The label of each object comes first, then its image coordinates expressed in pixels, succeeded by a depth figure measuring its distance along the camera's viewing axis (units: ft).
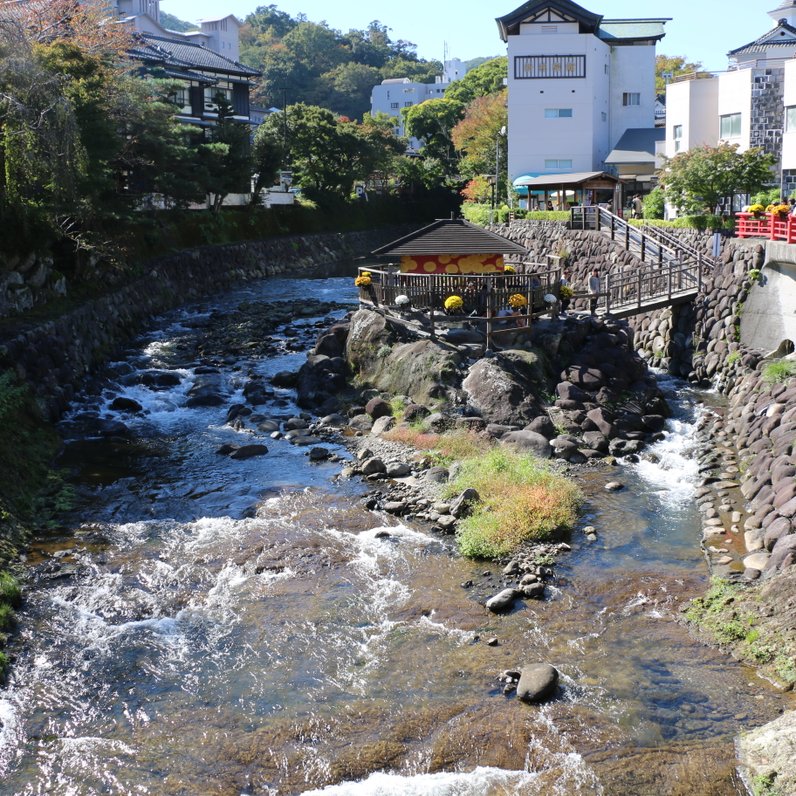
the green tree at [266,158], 180.86
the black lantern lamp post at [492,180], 222.38
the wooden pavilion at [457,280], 83.71
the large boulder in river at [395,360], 77.20
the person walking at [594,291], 89.64
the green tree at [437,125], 280.51
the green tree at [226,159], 158.30
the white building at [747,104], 124.06
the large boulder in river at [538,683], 38.65
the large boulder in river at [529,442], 66.95
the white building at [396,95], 401.57
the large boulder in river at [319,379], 83.97
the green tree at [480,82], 290.76
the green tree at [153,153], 127.34
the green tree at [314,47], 399.65
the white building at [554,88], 190.29
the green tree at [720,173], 108.58
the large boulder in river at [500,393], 72.49
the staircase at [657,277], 94.58
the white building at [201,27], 231.09
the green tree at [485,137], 222.48
